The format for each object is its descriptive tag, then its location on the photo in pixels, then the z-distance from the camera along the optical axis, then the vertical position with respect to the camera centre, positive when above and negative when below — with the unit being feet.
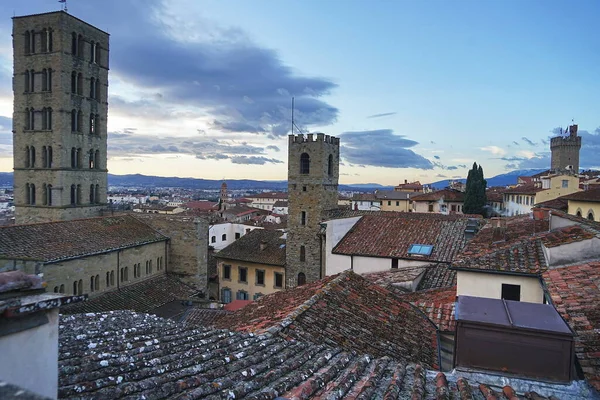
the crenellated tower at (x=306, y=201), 109.91 -4.67
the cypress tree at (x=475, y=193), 201.87 -2.80
